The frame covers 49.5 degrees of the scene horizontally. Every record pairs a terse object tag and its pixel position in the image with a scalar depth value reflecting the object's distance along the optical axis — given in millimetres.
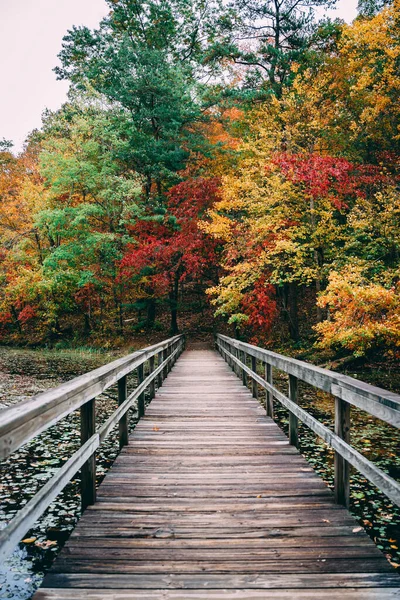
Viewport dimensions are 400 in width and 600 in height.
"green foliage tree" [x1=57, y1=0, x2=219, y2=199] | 20609
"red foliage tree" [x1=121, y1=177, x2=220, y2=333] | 19766
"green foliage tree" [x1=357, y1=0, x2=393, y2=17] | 17931
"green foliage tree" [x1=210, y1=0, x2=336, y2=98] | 18156
